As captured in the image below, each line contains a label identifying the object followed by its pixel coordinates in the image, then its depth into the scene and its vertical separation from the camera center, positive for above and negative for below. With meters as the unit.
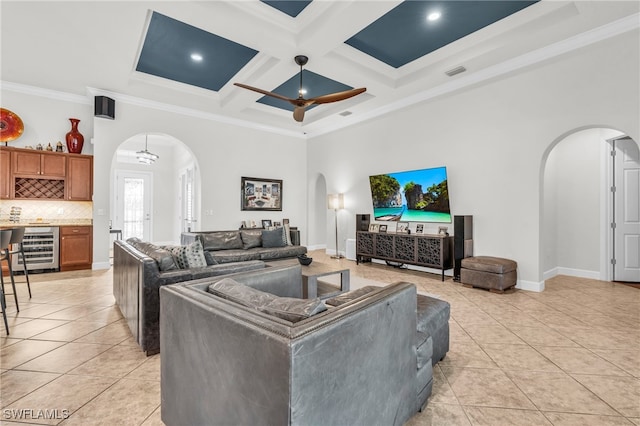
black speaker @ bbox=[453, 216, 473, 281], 4.96 -0.47
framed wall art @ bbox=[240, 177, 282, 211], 7.71 +0.50
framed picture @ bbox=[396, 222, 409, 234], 5.98 -0.29
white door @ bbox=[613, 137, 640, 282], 4.94 +0.04
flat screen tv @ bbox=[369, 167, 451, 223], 5.56 +0.34
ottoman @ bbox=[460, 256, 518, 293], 4.32 -0.88
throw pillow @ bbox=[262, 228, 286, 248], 5.77 -0.51
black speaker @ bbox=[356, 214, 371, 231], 6.89 -0.21
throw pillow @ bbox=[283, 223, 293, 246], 6.21 -0.48
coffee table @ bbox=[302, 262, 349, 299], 3.26 -0.77
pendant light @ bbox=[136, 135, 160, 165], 7.69 +1.44
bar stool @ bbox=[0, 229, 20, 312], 3.08 -0.29
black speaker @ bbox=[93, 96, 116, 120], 5.69 +1.99
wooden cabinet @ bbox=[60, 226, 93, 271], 5.66 -0.67
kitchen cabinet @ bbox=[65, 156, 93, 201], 5.80 +0.65
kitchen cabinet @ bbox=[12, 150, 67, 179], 5.43 +0.88
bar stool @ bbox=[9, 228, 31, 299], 3.44 -0.27
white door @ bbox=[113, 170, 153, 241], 9.37 +0.28
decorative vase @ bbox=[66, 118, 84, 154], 5.91 +1.43
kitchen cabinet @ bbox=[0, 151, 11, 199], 5.31 +0.66
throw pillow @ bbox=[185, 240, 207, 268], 2.85 -0.41
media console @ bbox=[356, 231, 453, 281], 5.18 -0.67
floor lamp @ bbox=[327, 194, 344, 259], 7.59 +0.25
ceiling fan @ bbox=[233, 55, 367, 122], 4.03 +1.57
